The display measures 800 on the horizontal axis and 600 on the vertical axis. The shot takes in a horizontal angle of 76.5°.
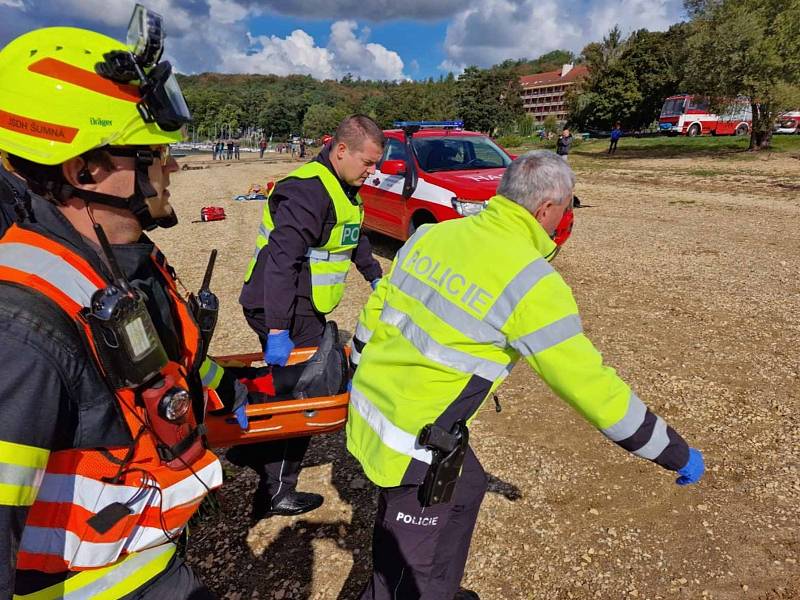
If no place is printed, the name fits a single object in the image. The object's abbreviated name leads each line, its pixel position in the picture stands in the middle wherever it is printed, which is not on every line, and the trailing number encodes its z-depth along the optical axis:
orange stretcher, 2.31
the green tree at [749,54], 20.16
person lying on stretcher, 2.79
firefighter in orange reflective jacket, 0.96
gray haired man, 1.57
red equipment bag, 11.75
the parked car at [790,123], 31.16
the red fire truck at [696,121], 31.87
